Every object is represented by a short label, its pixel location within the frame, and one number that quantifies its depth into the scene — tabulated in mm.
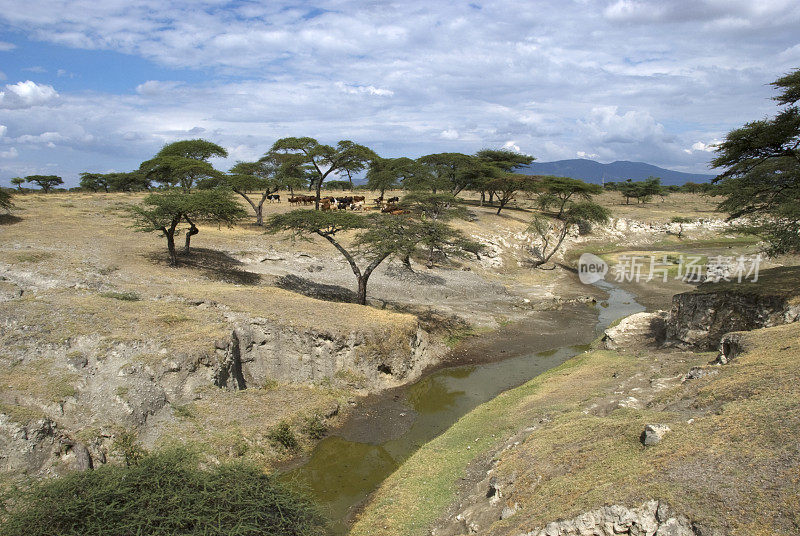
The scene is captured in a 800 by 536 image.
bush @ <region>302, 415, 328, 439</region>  14602
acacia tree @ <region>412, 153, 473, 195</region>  48297
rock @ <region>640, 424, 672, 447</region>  8570
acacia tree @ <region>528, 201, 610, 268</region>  43266
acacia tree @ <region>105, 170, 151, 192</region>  58625
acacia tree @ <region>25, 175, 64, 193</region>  59344
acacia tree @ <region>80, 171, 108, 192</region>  61188
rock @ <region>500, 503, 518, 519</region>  8461
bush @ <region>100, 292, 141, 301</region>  17706
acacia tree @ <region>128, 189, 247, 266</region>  22422
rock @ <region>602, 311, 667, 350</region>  20797
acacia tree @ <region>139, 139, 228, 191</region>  35875
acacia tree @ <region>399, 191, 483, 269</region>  26875
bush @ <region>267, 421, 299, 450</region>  13750
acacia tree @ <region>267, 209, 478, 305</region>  22859
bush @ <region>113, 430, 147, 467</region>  11683
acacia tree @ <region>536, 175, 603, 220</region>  50031
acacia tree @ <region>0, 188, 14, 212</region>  28562
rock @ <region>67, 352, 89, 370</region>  13273
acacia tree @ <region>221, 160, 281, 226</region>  35375
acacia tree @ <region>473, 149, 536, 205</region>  65038
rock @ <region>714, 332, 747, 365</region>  13430
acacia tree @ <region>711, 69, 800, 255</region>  18828
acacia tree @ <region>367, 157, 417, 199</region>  46531
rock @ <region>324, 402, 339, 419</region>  15622
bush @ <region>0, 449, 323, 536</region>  7109
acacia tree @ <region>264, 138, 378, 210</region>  36438
